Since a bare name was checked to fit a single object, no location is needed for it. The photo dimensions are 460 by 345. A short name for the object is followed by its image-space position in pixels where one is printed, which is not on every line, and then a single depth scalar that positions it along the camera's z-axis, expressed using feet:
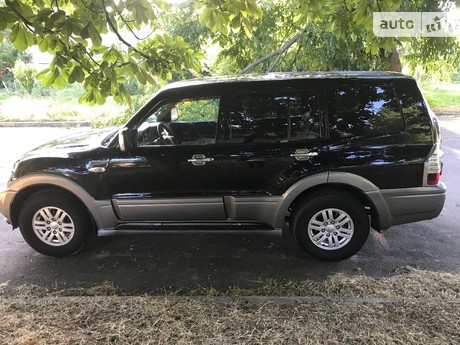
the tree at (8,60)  99.09
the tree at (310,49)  25.66
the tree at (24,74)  69.41
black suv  12.84
